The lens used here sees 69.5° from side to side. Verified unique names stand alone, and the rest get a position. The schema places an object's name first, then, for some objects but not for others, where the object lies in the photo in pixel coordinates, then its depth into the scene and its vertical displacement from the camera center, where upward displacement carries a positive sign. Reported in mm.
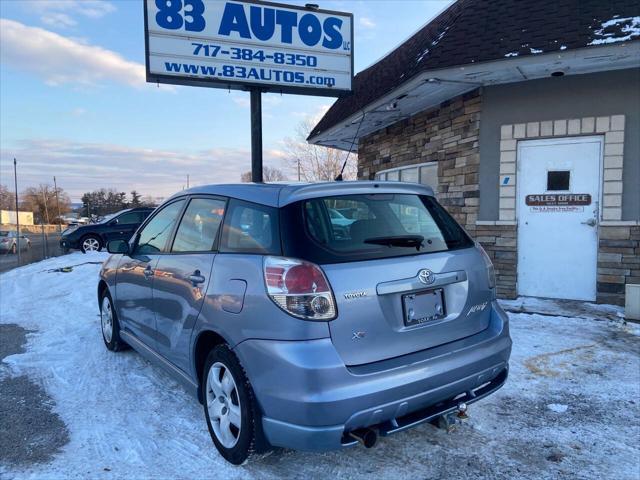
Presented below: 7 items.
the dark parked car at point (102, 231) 16297 -889
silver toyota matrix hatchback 2289 -608
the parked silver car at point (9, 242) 24672 -1923
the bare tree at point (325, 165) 33250 +3020
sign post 8219 +1341
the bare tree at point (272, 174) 53019 +3793
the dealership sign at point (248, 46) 7508 +2734
